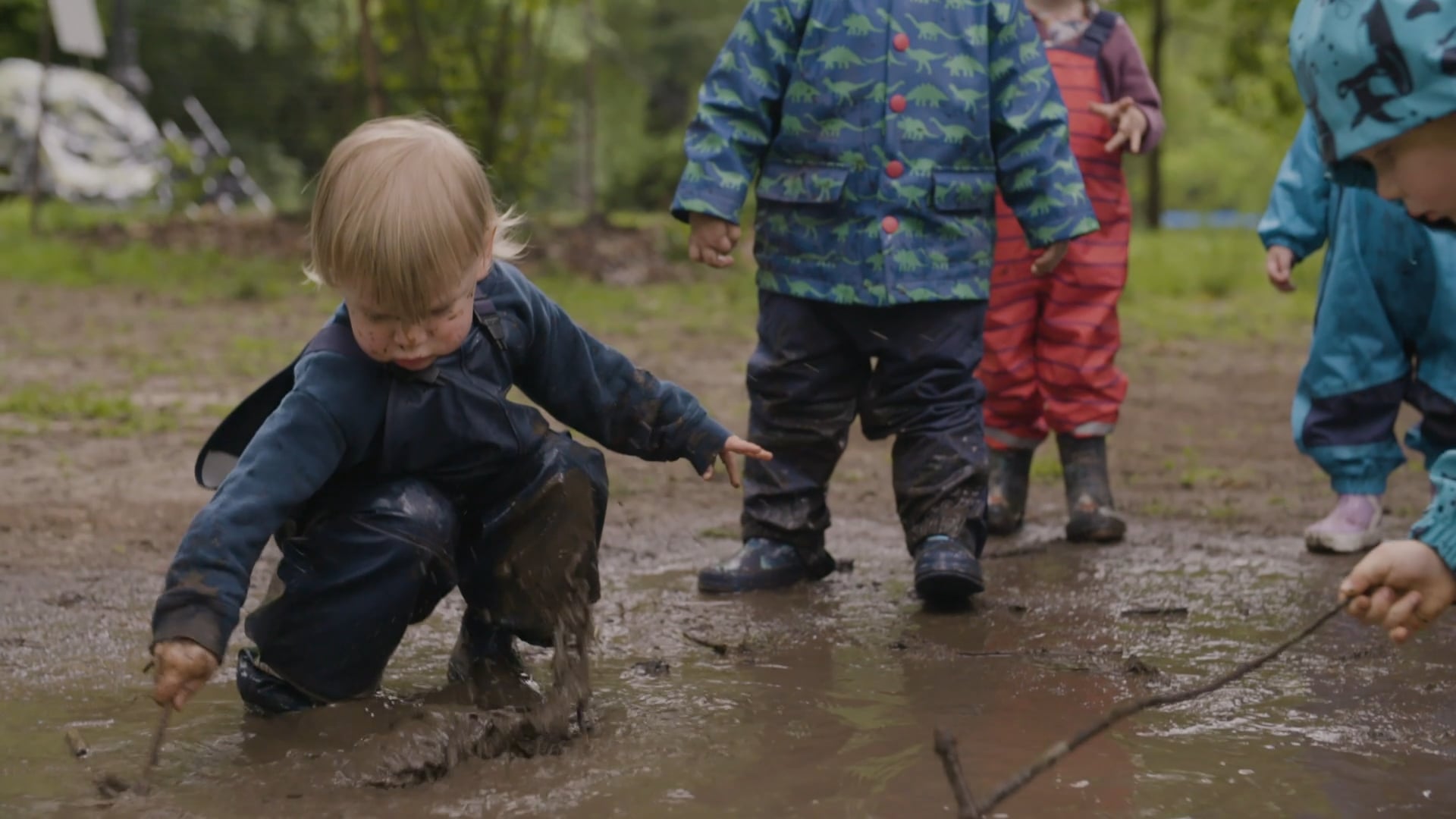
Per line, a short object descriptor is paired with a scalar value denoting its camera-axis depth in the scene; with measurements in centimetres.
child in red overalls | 462
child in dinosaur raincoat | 382
